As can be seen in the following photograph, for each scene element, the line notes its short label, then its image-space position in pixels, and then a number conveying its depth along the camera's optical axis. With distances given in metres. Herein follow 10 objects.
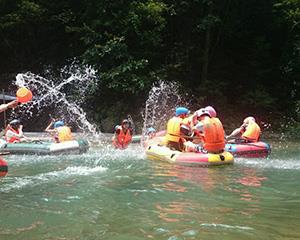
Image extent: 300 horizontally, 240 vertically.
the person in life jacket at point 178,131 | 11.42
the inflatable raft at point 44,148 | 12.70
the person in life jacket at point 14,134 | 13.66
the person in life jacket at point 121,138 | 14.16
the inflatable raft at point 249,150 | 11.73
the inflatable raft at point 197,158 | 10.21
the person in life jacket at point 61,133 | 13.32
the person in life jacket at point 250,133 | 12.22
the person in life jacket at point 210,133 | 10.45
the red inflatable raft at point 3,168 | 7.79
